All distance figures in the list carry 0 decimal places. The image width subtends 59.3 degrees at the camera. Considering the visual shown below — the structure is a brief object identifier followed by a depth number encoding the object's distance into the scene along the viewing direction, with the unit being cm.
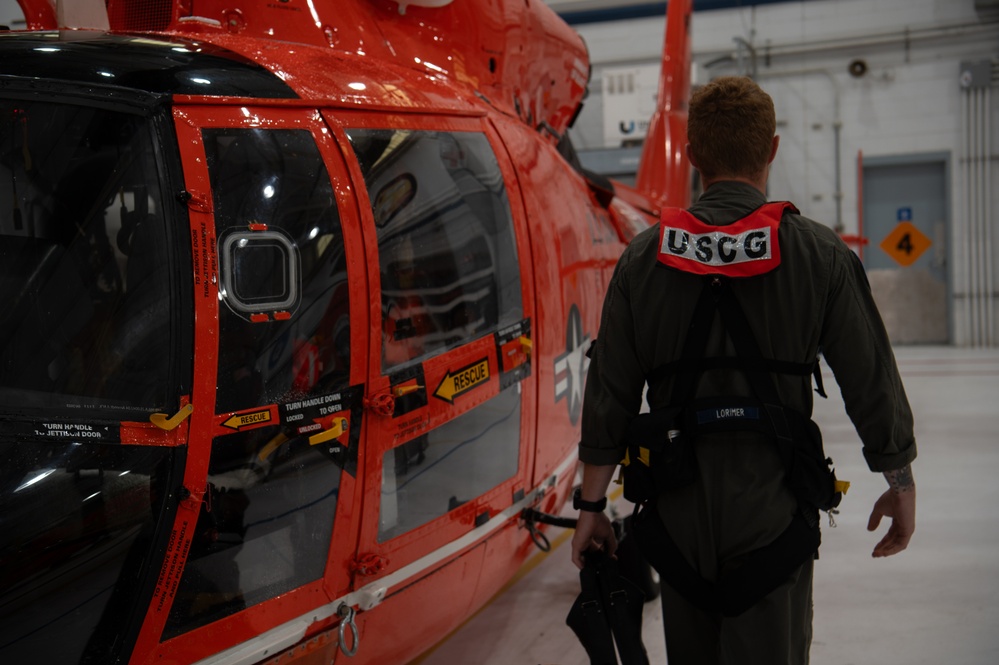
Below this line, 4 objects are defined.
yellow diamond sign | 1327
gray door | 1355
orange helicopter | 174
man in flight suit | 186
